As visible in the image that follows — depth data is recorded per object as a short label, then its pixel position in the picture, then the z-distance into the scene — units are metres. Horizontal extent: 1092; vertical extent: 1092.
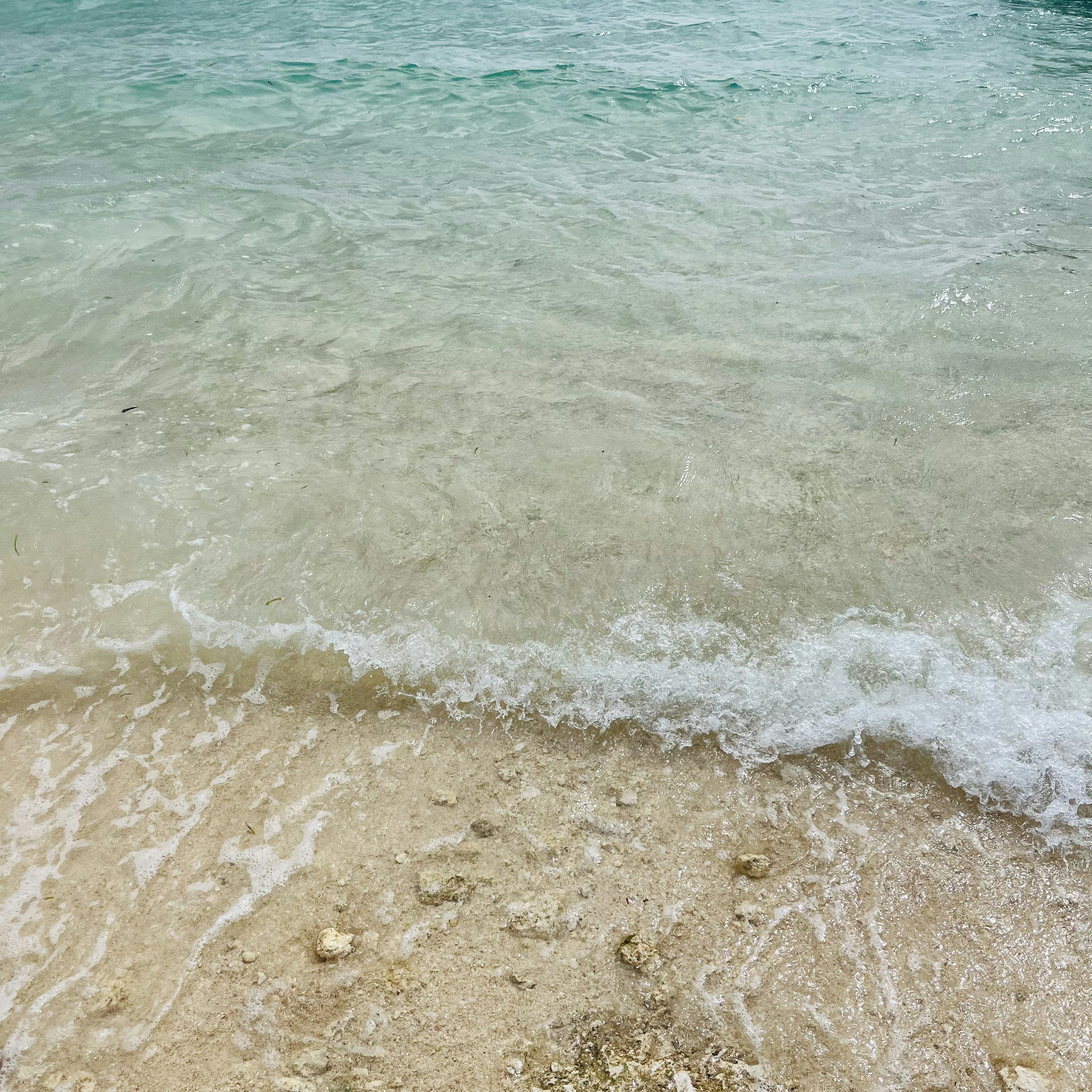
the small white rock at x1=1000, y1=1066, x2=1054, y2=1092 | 1.80
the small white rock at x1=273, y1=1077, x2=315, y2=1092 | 1.85
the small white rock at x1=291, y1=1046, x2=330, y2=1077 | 1.88
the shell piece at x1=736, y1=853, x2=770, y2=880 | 2.24
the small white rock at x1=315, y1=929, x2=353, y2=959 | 2.09
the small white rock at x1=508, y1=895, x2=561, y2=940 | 2.14
